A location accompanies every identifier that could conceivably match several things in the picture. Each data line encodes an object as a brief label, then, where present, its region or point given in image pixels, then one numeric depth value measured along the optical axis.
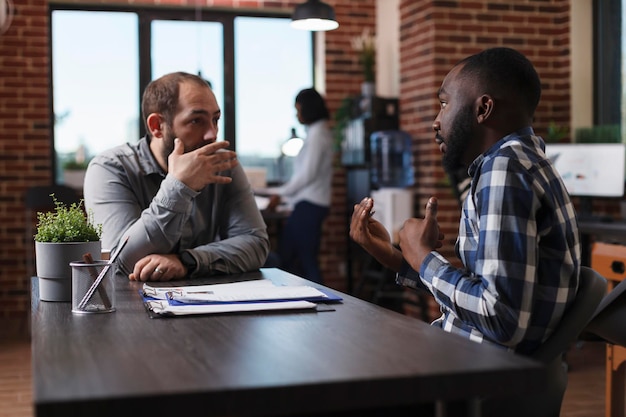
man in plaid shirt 1.48
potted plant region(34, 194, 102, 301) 1.84
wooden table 1.00
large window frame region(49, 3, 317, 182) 6.75
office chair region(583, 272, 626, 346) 2.27
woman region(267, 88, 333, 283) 6.00
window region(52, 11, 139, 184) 6.70
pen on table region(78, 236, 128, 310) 1.65
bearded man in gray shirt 2.32
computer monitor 4.74
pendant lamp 5.73
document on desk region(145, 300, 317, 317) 1.59
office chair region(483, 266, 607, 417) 1.56
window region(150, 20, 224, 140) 6.89
